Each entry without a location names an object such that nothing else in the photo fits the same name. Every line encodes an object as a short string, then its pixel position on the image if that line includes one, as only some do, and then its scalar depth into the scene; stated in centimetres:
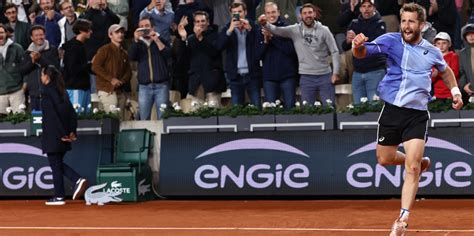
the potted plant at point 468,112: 1501
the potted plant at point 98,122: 1681
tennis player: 1002
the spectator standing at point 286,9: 1772
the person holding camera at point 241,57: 1672
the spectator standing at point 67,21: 1852
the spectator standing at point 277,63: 1647
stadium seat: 1612
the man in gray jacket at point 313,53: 1630
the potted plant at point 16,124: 1708
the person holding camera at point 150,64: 1709
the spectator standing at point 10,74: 1791
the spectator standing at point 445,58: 1552
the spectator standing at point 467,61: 1566
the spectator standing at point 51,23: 1886
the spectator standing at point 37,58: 1758
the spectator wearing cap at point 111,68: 1748
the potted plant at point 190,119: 1625
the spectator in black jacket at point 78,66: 1748
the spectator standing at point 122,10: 1900
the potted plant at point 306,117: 1569
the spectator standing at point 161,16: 1802
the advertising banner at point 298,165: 1507
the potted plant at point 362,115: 1546
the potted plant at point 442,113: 1506
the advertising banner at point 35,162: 1683
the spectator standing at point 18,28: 1892
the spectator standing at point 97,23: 1823
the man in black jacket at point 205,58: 1695
